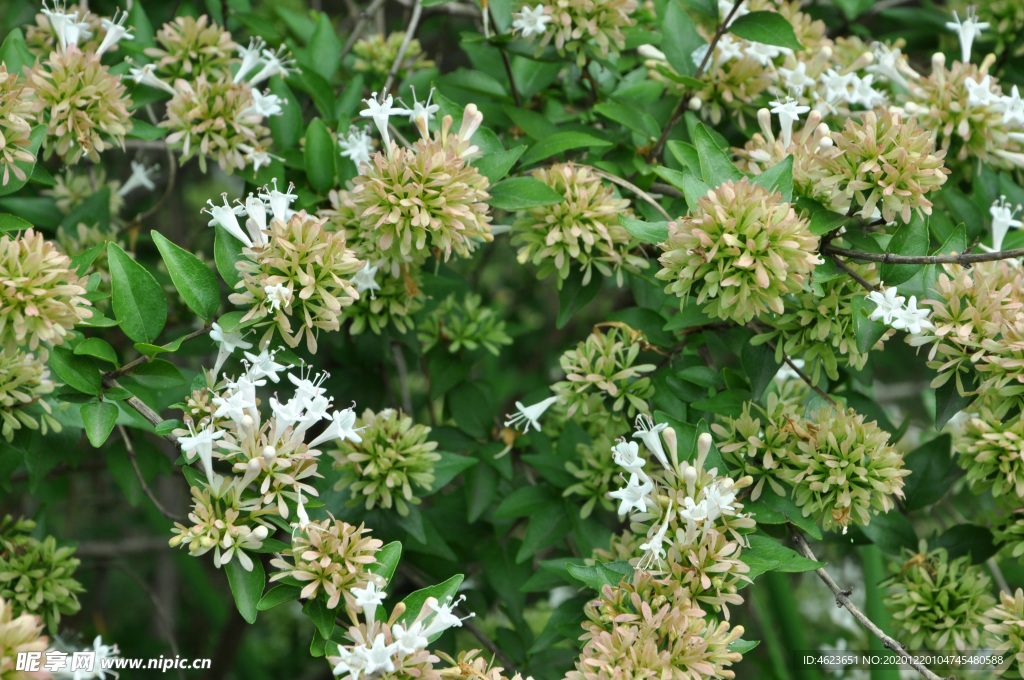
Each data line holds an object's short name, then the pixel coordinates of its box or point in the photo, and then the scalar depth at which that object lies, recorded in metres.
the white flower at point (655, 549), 1.56
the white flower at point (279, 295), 1.56
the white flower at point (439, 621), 1.55
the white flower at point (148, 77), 1.65
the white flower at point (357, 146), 1.63
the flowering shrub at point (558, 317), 1.56
